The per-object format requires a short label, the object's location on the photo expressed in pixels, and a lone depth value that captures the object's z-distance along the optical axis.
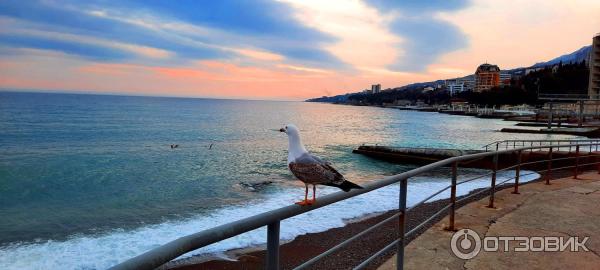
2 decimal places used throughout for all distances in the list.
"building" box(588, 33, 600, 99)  90.15
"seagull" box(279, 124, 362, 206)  2.52
